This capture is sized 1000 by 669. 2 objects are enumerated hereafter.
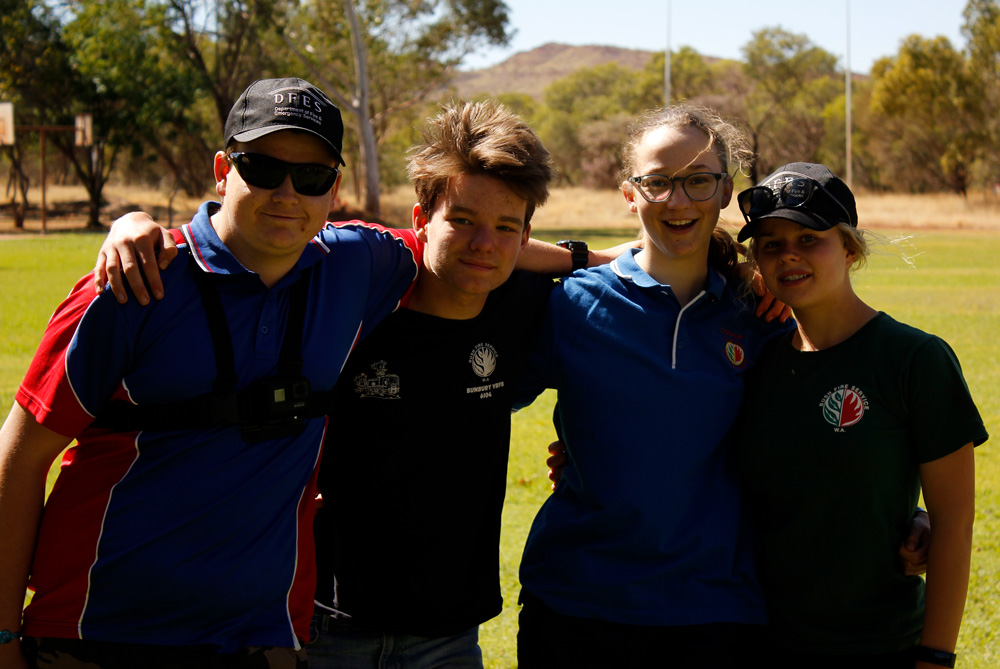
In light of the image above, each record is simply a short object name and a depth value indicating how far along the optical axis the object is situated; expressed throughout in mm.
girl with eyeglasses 2869
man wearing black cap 2381
